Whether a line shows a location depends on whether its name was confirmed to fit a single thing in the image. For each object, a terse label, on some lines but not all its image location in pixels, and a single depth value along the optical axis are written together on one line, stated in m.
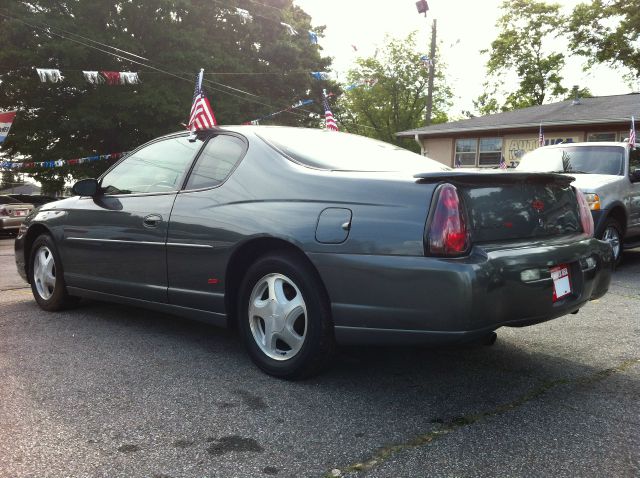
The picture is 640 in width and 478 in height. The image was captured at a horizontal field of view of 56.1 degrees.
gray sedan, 2.76
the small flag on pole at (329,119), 15.45
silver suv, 7.63
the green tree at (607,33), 28.78
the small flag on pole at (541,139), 18.42
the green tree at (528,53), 38.84
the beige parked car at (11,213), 16.78
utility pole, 23.95
